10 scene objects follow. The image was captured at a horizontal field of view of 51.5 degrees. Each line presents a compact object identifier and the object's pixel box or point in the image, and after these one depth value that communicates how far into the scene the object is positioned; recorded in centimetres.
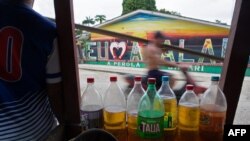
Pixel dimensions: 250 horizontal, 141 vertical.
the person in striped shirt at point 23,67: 84
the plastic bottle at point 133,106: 88
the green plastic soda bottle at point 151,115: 78
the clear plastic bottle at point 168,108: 87
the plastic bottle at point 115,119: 90
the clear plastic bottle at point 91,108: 86
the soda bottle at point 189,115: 86
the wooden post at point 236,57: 87
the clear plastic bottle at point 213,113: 83
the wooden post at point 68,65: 93
